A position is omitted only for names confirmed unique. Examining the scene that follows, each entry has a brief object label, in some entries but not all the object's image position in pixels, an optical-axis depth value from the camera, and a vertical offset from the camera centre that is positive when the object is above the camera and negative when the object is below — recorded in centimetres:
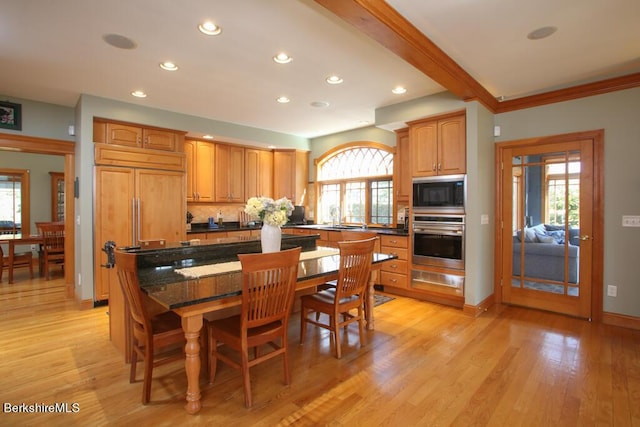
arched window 546 +47
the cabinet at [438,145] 383 +80
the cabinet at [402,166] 473 +67
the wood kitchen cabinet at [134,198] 405 +17
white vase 273 -22
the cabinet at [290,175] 624 +70
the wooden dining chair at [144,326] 193 -75
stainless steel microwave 383 +21
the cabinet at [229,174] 555 +65
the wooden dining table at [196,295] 179 -48
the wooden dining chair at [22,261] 532 -84
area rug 416 -118
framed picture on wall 385 +116
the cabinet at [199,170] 523 +68
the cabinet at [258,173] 590 +71
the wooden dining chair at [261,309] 193 -63
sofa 365 -49
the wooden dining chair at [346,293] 259 -70
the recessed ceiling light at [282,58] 291 +140
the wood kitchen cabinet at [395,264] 437 -74
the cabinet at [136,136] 412 +102
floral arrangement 269 +0
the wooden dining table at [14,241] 516 -47
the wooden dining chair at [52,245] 541 -56
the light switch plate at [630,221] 325 -12
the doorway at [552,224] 350 -17
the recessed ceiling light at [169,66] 307 +140
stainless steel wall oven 386 -36
